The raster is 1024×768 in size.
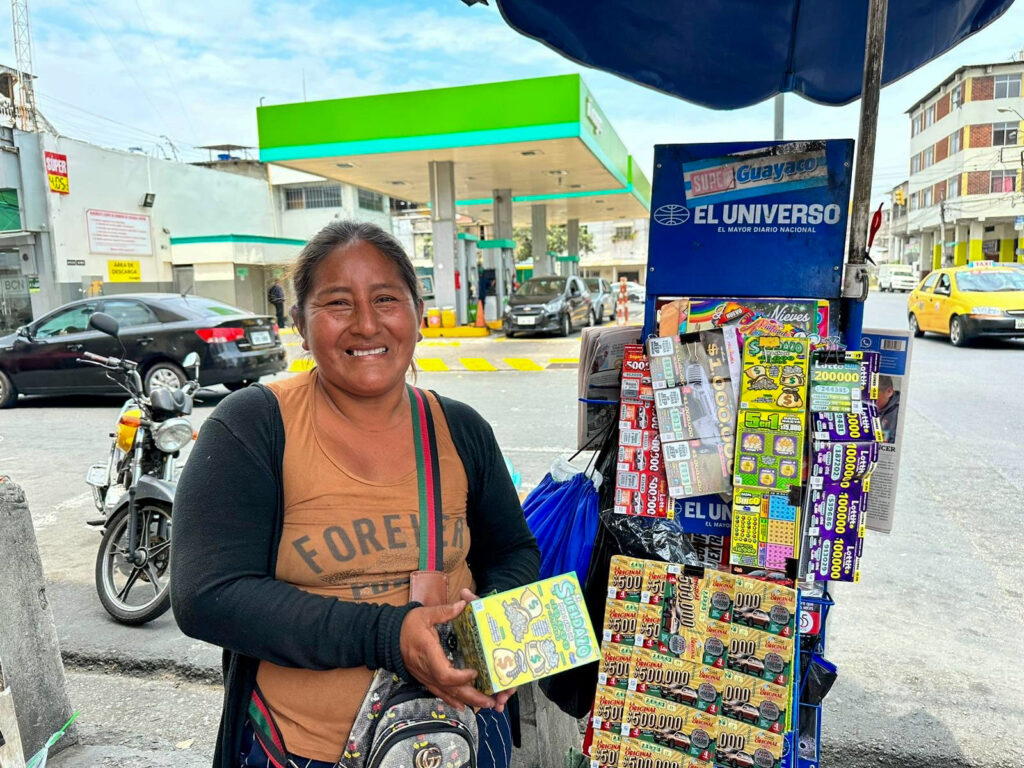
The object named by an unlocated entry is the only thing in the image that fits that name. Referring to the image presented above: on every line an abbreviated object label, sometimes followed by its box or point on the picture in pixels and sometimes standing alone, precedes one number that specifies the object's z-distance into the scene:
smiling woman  1.25
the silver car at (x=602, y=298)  20.56
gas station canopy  13.83
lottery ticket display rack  2.04
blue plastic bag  2.09
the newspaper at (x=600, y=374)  2.24
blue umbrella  2.36
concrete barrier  2.31
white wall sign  21.84
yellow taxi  12.25
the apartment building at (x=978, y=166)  42.28
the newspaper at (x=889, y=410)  1.99
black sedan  9.02
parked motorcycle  3.55
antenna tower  22.41
